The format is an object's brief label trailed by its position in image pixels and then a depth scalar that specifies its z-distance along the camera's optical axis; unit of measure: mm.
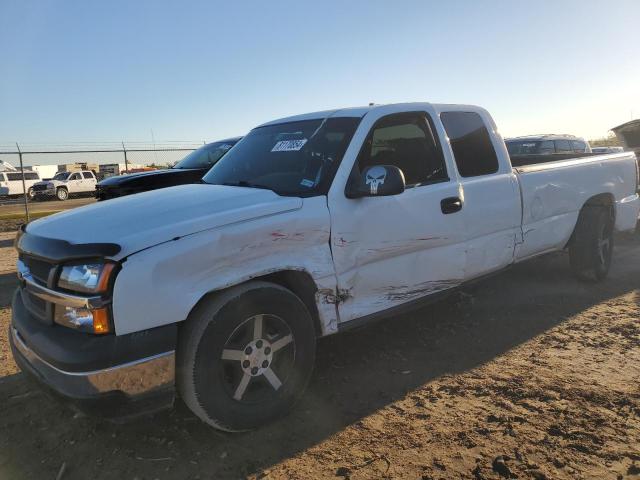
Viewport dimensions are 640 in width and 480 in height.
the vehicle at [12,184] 29203
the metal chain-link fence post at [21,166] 13786
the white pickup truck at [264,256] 2445
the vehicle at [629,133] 12797
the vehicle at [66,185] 29984
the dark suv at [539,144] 12758
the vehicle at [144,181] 7078
